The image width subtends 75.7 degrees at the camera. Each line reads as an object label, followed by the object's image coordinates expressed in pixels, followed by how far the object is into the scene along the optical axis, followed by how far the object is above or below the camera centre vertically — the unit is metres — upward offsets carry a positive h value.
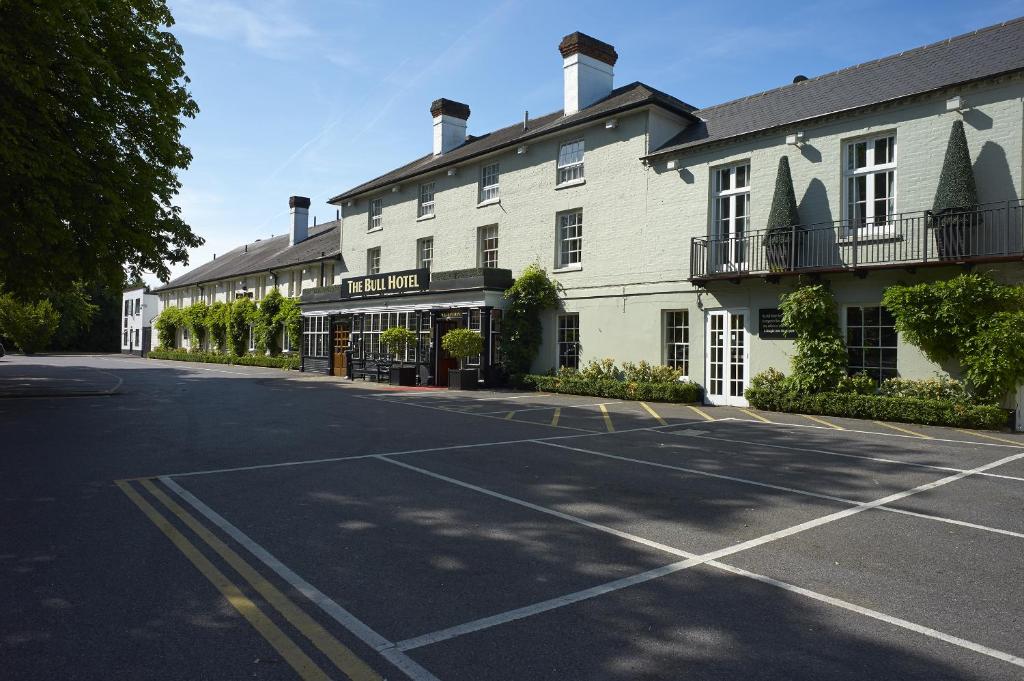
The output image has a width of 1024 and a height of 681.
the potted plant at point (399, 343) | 24.62 +0.36
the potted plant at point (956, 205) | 13.46 +3.05
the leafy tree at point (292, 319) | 36.53 +1.86
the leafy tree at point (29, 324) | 53.03 +2.33
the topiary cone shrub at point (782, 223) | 16.22 +3.22
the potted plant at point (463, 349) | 21.81 +0.11
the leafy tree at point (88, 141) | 12.36 +4.54
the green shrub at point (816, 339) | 15.36 +0.34
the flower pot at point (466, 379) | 22.45 -0.91
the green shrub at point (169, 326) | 54.16 +2.14
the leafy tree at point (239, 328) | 42.28 +1.55
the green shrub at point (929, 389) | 13.57 -0.76
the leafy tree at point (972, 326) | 12.55 +0.56
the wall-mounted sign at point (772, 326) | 16.50 +0.69
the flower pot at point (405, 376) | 24.59 -0.89
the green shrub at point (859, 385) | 14.95 -0.73
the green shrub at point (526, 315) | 22.39 +1.29
